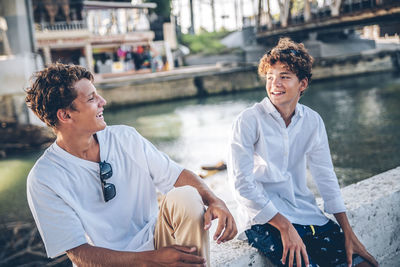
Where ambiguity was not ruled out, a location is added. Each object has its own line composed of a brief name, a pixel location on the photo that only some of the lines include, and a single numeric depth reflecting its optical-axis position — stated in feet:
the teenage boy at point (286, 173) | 5.59
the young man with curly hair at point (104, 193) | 4.33
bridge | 38.46
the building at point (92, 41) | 66.54
